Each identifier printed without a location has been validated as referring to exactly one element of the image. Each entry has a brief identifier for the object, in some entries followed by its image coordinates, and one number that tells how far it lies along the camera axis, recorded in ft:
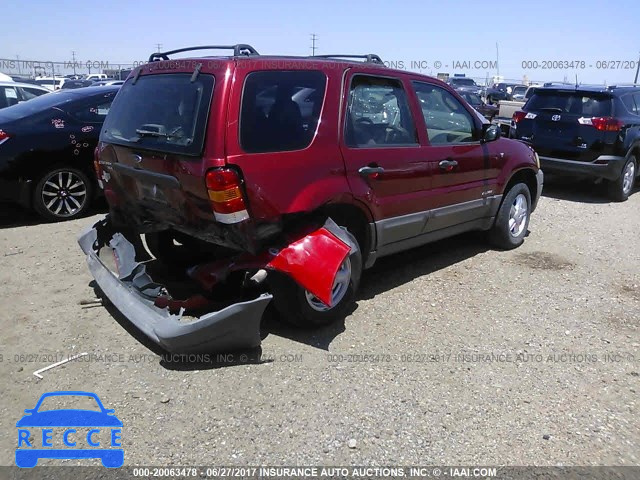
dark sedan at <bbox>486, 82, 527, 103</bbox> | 72.97
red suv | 10.85
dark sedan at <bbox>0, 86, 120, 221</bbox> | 19.89
